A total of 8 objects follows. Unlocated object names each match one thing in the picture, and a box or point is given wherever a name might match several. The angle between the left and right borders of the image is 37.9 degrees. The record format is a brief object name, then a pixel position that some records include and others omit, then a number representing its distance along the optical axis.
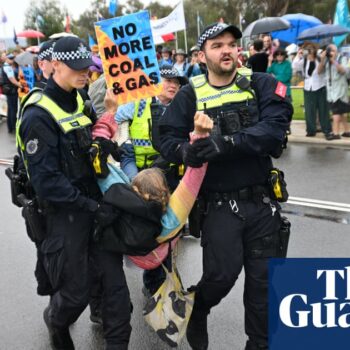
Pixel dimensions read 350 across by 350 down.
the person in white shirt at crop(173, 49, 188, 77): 12.88
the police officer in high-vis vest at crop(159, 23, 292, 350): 2.93
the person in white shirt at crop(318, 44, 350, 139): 9.59
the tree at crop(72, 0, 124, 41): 61.91
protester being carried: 2.95
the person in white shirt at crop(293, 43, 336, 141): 10.01
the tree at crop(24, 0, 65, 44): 47.28
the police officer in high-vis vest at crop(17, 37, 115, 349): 2.84
